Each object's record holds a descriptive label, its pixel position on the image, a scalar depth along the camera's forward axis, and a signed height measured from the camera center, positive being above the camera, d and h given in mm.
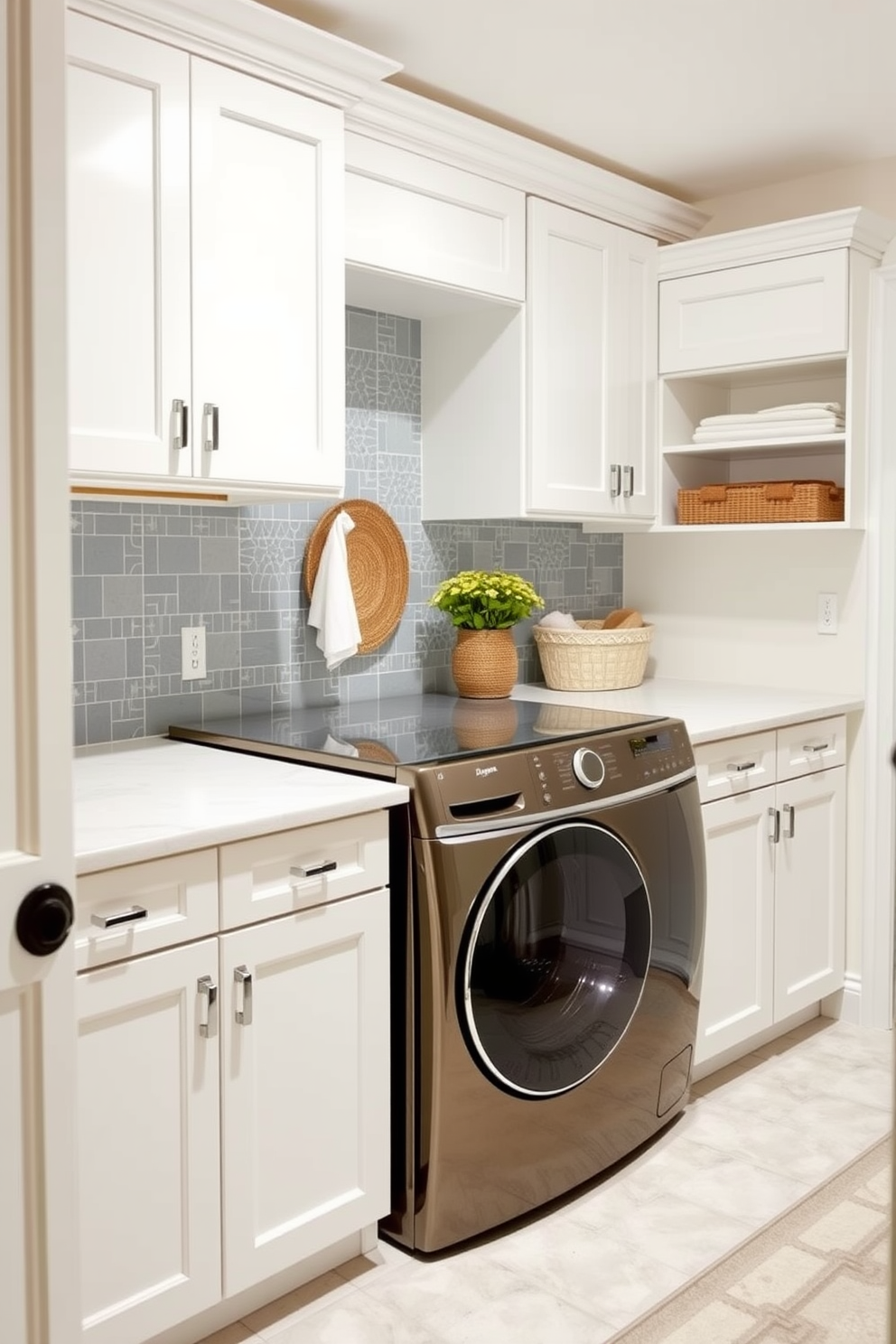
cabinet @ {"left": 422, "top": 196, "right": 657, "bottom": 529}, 3092 +553
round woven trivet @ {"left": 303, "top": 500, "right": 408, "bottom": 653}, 3064 +73
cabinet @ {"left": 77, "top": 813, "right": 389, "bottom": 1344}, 1803 -781
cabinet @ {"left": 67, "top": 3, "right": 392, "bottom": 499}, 2080 +593
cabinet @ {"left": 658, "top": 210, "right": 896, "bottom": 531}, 3186 +680
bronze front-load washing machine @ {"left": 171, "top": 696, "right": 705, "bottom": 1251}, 2188 -661
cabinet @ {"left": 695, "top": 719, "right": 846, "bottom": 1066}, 2980 -731
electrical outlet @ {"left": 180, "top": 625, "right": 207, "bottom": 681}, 2715 -121
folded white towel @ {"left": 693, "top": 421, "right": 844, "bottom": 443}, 3232 +452
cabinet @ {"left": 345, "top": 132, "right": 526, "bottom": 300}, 2639 +861
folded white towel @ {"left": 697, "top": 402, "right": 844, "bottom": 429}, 3227 +492
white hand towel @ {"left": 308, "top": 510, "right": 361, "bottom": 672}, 2887 -18
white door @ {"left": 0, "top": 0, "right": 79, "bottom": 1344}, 1251 -100
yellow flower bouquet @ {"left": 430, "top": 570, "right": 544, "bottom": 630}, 3053 -2
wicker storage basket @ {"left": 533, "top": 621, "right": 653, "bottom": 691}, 3383 -160
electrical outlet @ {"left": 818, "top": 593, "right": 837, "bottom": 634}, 3482 -40
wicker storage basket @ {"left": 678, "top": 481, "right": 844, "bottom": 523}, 3275 +264
